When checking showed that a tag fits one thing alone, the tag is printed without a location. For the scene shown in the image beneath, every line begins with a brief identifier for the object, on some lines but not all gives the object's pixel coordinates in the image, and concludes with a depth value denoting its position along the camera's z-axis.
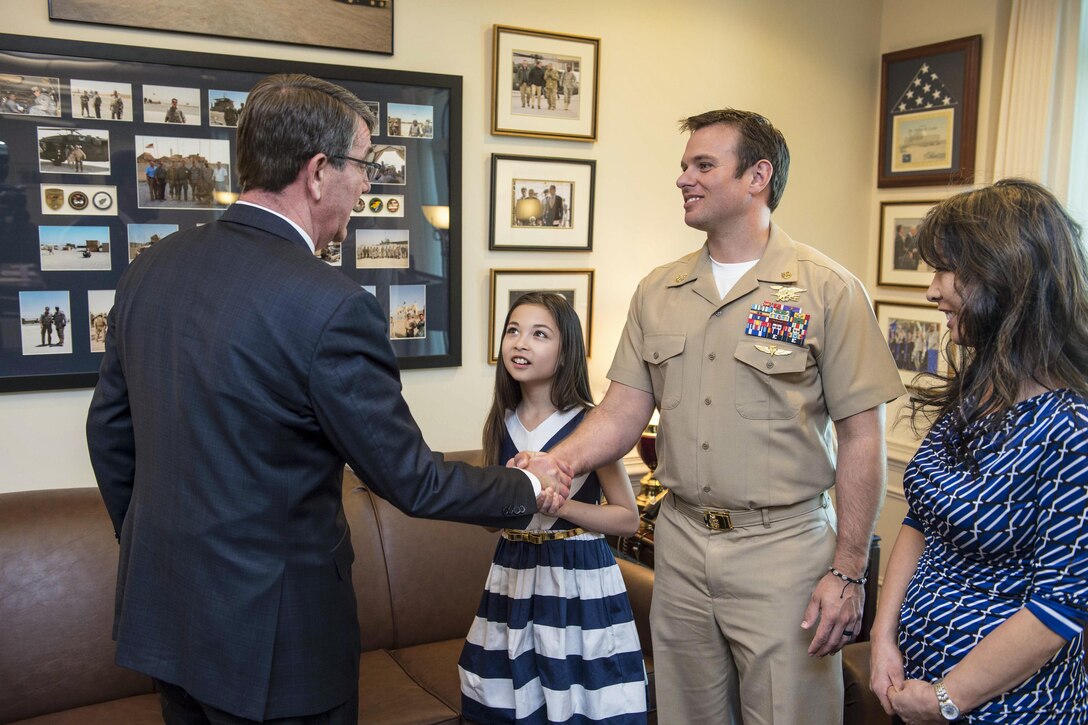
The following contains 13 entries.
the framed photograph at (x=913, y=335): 4.14
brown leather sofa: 2.70
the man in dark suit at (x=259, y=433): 1.63
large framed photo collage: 2.90
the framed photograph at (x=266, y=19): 2.96
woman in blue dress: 1.55
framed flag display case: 3.98
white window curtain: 3.62
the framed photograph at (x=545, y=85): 3.60
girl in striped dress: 2.44
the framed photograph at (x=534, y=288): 3.68
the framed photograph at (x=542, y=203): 3.66
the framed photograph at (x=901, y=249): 4.25
